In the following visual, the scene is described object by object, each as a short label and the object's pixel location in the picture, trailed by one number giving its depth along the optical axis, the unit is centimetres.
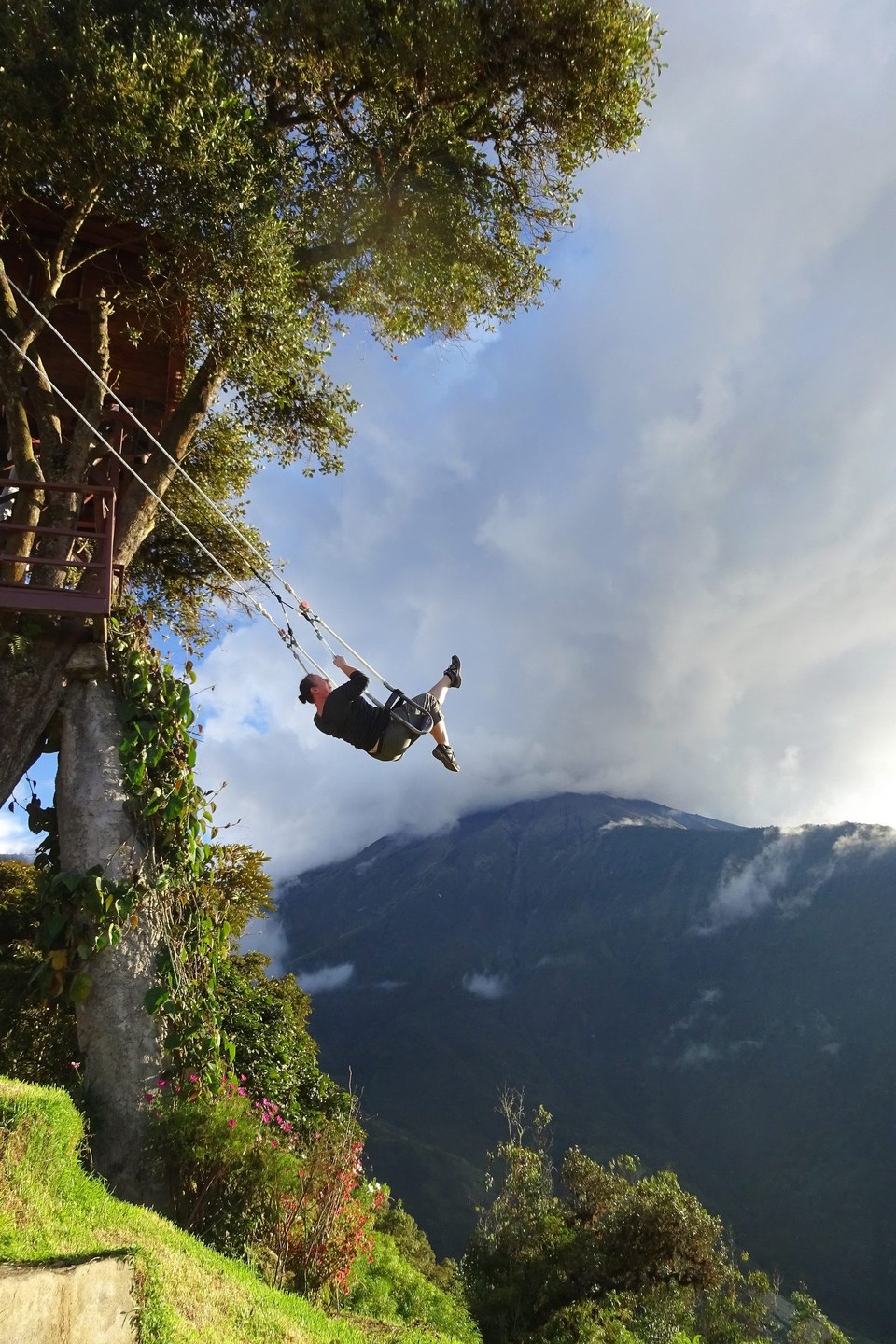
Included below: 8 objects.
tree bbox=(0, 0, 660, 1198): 825
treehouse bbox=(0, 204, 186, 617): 877
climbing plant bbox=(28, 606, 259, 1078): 768
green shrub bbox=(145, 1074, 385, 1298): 650
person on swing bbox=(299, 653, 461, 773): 923
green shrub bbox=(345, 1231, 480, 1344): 754
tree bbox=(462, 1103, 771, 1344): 1634
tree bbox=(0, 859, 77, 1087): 863
